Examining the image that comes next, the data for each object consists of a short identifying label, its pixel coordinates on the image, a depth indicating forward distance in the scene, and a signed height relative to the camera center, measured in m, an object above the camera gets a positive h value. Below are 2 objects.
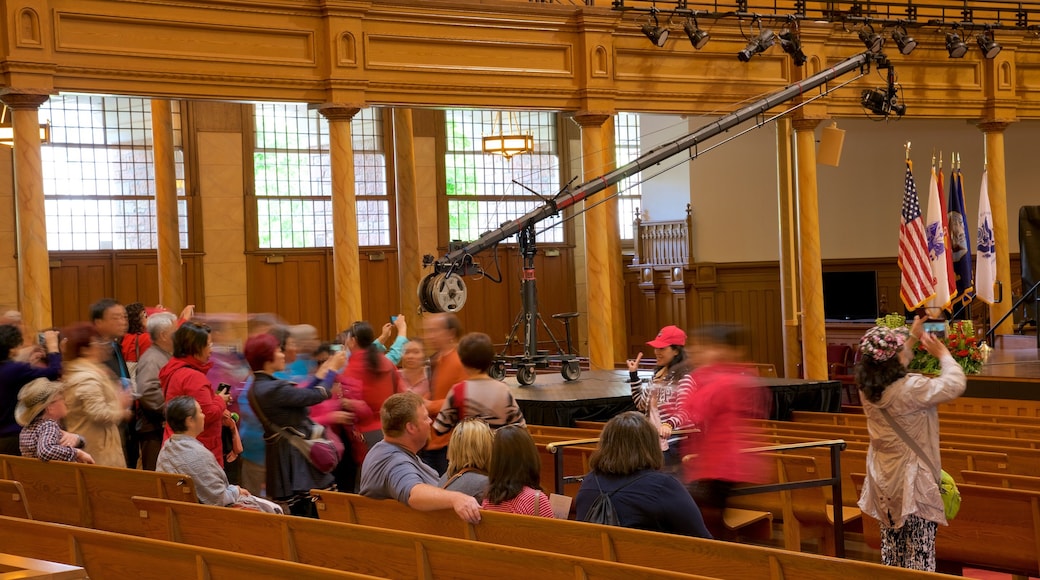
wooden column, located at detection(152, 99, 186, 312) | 14.35 +1.15
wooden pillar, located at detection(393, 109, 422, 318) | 15.84 +1.00
